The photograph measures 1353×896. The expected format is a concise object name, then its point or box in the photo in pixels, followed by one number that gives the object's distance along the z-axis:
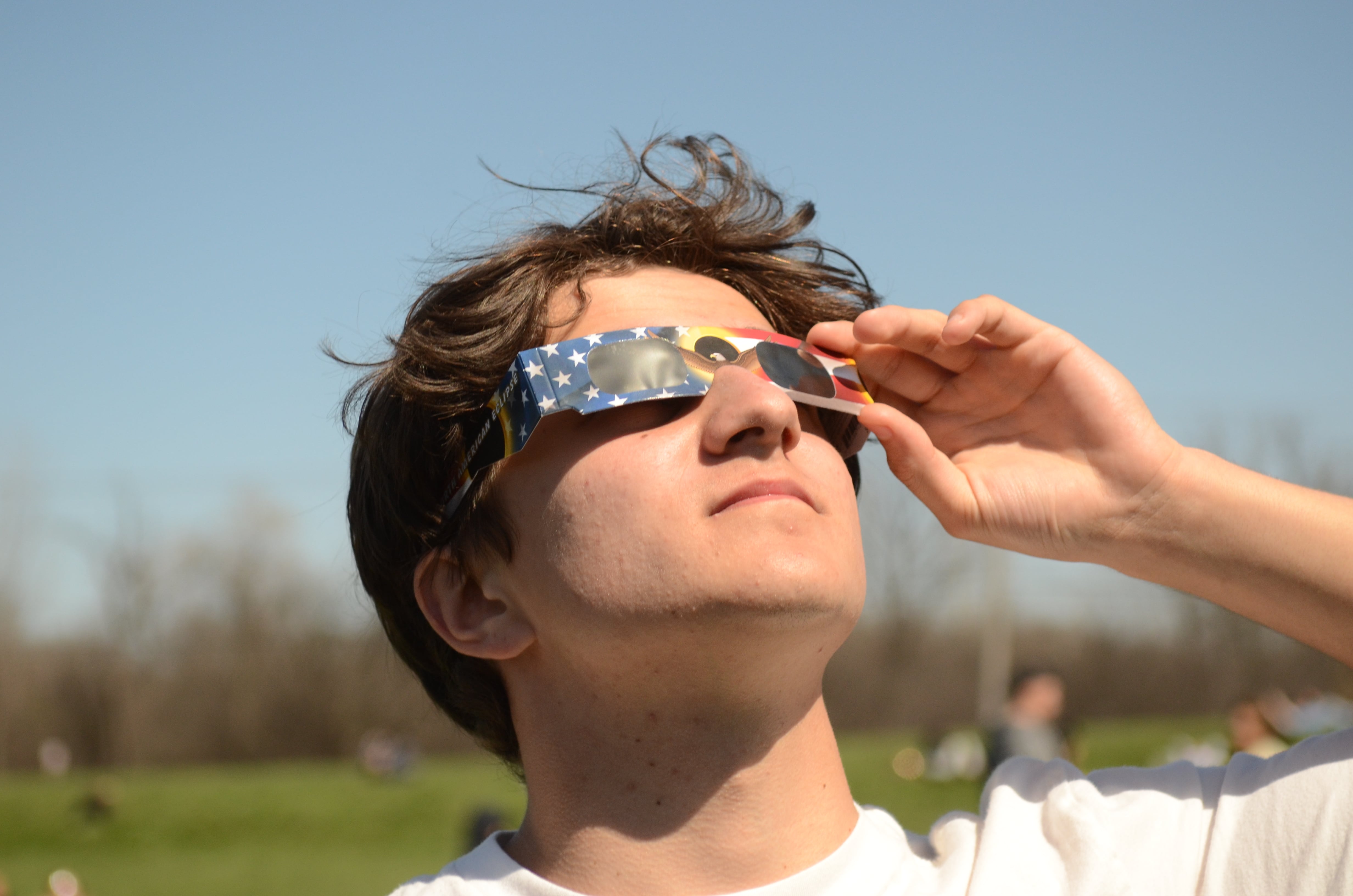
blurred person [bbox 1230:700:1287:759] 9.70
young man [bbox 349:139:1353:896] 2.02
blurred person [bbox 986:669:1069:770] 9.70
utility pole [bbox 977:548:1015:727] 22.38
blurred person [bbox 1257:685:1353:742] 14.62
